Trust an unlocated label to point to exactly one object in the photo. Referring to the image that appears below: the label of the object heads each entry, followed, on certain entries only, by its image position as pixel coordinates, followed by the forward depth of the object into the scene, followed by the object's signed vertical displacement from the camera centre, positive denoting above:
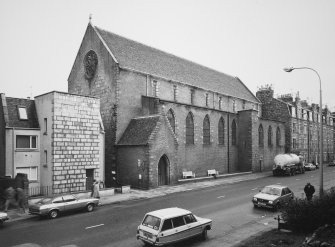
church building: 30.95 +2.93
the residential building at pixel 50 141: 25.03 -0.13
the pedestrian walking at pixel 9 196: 19.92 -3.78
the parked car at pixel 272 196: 19.81 -4.03
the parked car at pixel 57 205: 18.23 -4.20
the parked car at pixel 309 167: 52.09 -5.15
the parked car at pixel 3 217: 16.75 -4.37
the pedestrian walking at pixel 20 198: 19.84 -3.89
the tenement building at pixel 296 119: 59.16 +3.97
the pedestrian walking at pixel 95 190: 24.14 -4.12
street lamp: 20.06 -0.68
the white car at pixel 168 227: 12.38 -3.85
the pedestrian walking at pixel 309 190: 20.05 -3.57
